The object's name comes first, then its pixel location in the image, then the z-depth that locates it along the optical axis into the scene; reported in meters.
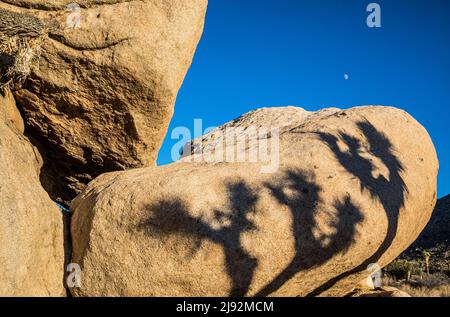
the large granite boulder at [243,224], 5.33
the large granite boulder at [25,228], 4.66
